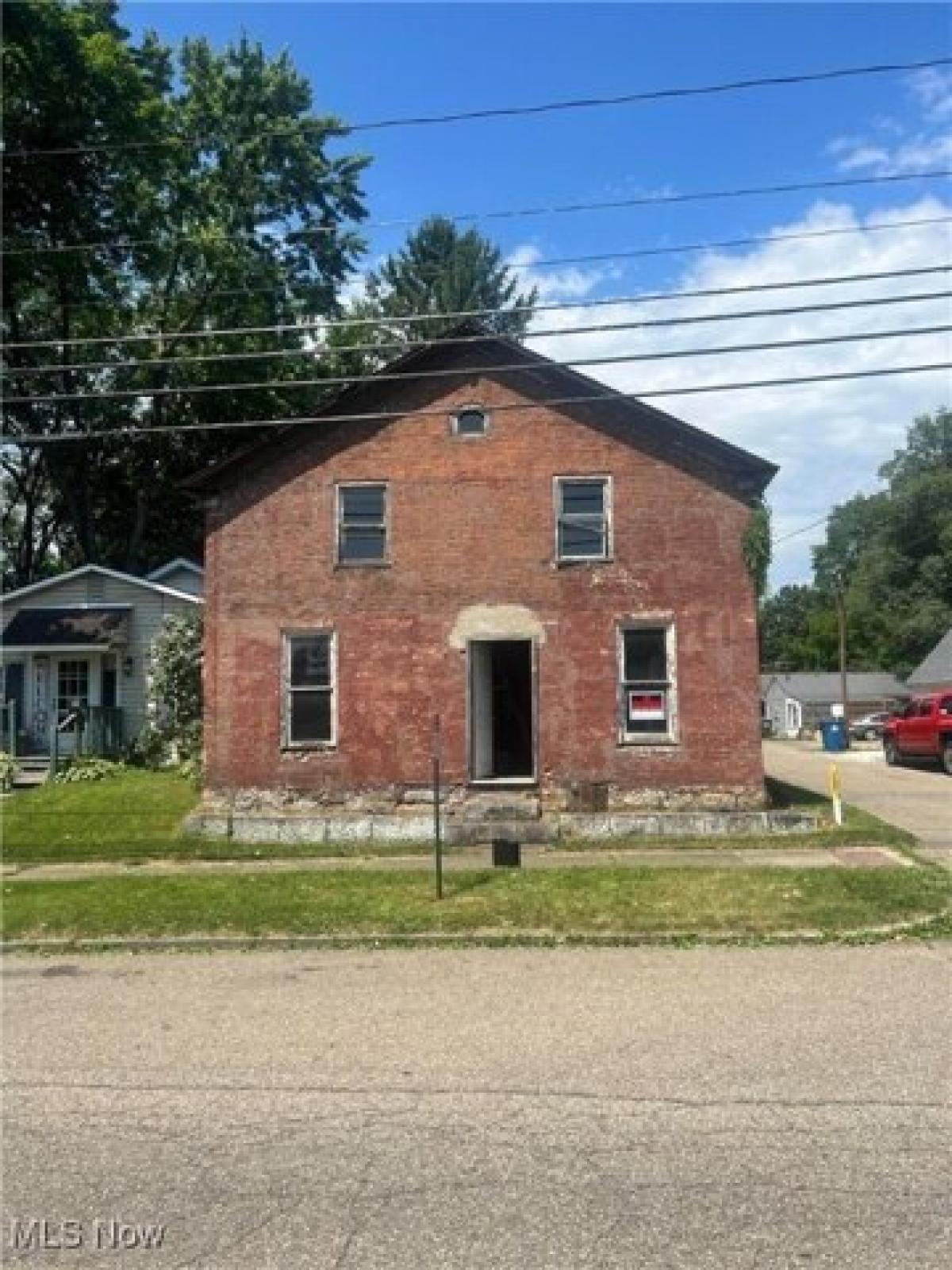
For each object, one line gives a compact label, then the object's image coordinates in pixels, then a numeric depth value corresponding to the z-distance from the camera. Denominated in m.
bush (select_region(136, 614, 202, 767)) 23.20
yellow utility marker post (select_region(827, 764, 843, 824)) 15.54
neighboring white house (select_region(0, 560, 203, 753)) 25.16
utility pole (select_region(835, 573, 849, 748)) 57.12
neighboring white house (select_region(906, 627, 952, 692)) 47.19
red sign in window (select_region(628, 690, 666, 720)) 16.75
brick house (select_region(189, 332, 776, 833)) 16.72
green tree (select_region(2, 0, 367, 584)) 27.75
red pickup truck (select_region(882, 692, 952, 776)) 28.72
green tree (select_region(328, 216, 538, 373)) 41.81
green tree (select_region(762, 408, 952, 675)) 78.62
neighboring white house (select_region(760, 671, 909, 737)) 73.00
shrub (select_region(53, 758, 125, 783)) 22.22
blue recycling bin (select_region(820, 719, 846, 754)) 45.53
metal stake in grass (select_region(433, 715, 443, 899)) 11.09
